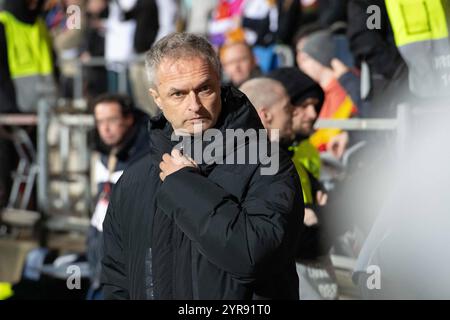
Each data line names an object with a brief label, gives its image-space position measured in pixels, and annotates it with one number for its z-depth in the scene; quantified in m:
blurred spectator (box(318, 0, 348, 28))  15.11
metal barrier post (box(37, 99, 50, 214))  16.16
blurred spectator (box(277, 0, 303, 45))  17.00
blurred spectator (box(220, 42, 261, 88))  14.93
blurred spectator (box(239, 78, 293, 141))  8.82
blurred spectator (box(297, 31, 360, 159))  12.65
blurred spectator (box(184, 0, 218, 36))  19.44
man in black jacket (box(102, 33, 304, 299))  5.61
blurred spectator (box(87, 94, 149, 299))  12.55
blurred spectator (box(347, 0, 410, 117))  10.98
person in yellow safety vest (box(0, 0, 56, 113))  17.14
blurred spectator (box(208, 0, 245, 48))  17.69
